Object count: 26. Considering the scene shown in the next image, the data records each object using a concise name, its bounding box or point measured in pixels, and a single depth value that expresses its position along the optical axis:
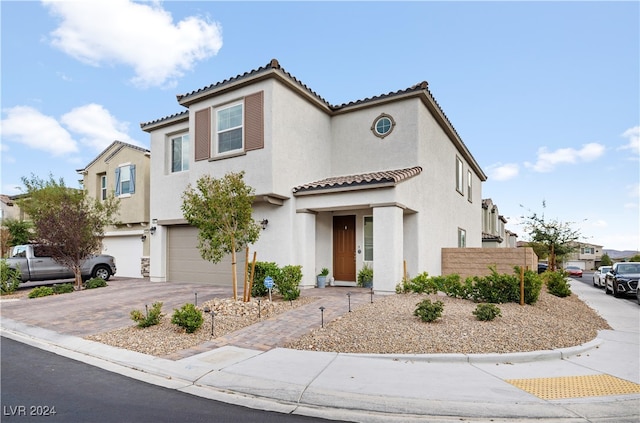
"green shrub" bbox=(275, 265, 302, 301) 9.80
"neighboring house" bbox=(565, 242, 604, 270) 61.09
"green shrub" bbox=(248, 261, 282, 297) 10.06
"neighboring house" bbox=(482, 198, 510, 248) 27.59
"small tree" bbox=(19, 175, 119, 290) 13.56
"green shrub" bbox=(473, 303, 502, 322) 7.27
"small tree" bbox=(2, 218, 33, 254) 23.39
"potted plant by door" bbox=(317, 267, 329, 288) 12.65
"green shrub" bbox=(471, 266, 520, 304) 9.20
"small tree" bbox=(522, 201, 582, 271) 21.28
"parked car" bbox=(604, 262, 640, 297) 15.74
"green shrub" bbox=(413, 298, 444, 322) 7.14
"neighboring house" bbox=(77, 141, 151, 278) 18.28
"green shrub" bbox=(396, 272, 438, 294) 10.16
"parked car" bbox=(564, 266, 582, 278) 38.39
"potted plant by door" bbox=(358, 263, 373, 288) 12.30
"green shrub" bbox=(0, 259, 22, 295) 13.51
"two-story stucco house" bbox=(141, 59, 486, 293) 11.48
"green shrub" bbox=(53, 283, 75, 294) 12.83
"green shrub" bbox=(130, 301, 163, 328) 7.66
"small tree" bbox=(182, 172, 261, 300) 8.95
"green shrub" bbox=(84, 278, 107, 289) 13.84
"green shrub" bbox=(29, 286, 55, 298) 12.23
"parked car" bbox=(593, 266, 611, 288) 22.34
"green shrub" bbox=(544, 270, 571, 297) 12.82
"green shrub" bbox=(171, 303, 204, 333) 7.11
